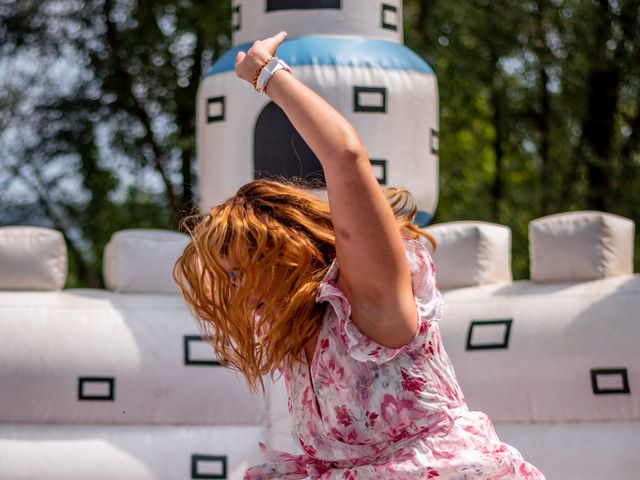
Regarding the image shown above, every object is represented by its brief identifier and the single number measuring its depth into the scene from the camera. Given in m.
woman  6.09
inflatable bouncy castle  8.85
